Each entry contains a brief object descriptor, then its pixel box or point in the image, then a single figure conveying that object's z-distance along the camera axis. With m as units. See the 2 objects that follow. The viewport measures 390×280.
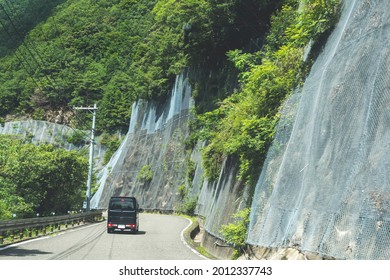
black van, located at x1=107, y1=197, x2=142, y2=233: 24.58
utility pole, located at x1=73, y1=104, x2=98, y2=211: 40.16
